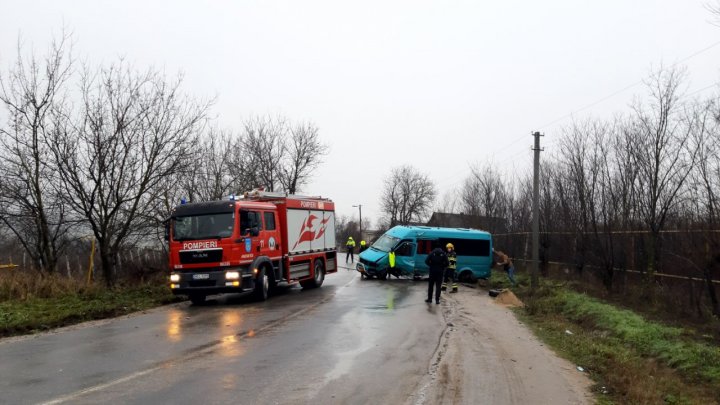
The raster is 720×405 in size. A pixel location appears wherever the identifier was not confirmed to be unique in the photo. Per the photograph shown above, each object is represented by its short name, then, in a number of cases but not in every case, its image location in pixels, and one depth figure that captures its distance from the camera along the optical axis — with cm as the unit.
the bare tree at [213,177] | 2672
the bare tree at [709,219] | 1362
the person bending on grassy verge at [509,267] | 2517
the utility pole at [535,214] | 2316
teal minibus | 2544
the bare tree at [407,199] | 8162
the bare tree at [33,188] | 1543
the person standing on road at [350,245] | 4007
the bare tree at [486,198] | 4112
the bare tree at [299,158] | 4531
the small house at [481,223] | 3856
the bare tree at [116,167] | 1617
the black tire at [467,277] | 2644
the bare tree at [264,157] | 4116
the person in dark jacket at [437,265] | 1584
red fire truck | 1489
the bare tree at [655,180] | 1738
